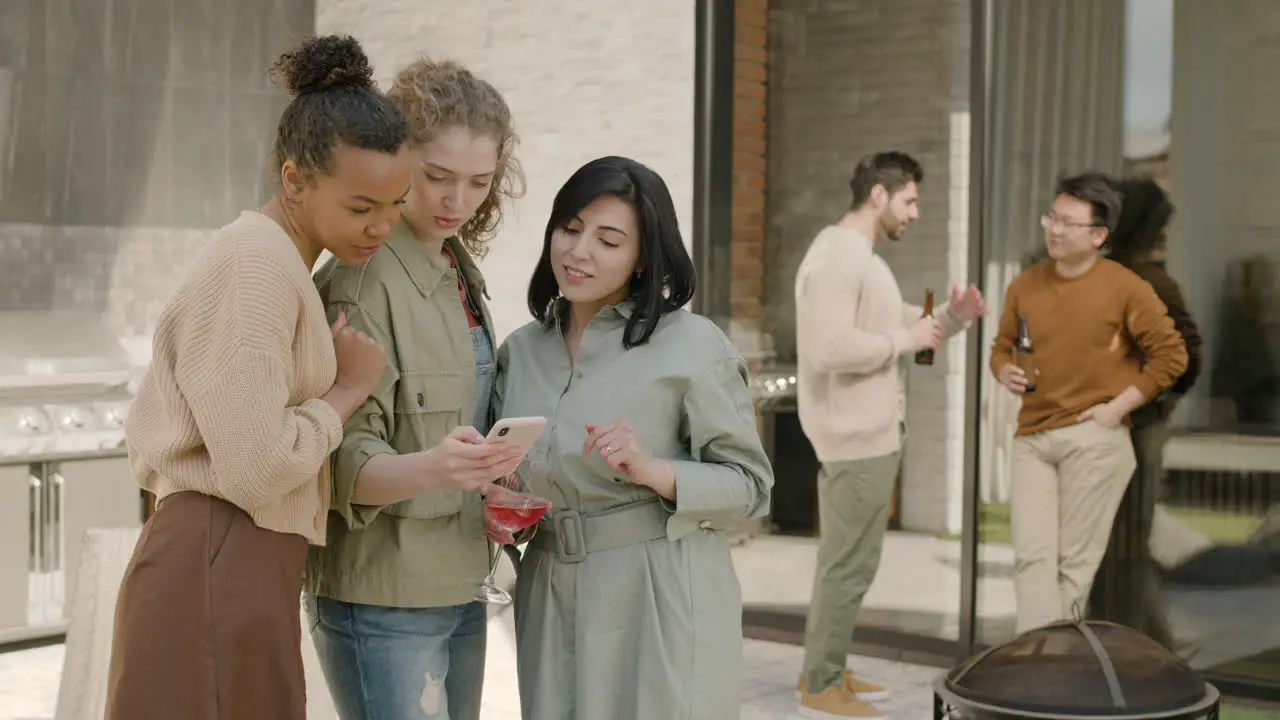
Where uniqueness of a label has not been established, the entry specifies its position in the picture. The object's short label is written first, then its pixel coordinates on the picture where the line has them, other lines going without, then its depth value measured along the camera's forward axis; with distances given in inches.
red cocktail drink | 88.2
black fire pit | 119.9
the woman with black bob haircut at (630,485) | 94.7
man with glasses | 200.1
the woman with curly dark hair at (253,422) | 75.8
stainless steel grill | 237.8
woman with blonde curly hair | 87.4
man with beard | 202.4
